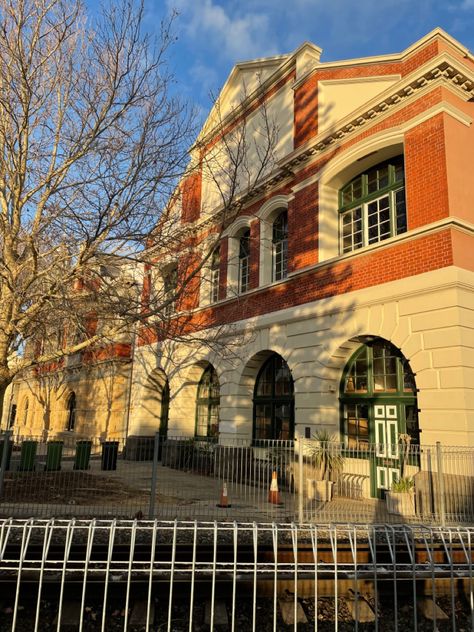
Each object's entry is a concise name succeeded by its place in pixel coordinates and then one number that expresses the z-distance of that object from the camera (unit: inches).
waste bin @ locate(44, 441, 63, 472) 513.0
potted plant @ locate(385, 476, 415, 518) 368.2
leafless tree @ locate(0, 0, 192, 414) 351.3
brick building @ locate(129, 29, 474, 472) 404.8
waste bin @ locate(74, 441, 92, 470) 537.0
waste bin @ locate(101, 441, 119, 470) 577.3
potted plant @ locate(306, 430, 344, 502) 430.0
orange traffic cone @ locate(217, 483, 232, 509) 394.9
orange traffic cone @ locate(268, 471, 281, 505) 389.1
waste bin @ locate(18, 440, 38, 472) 515.5
